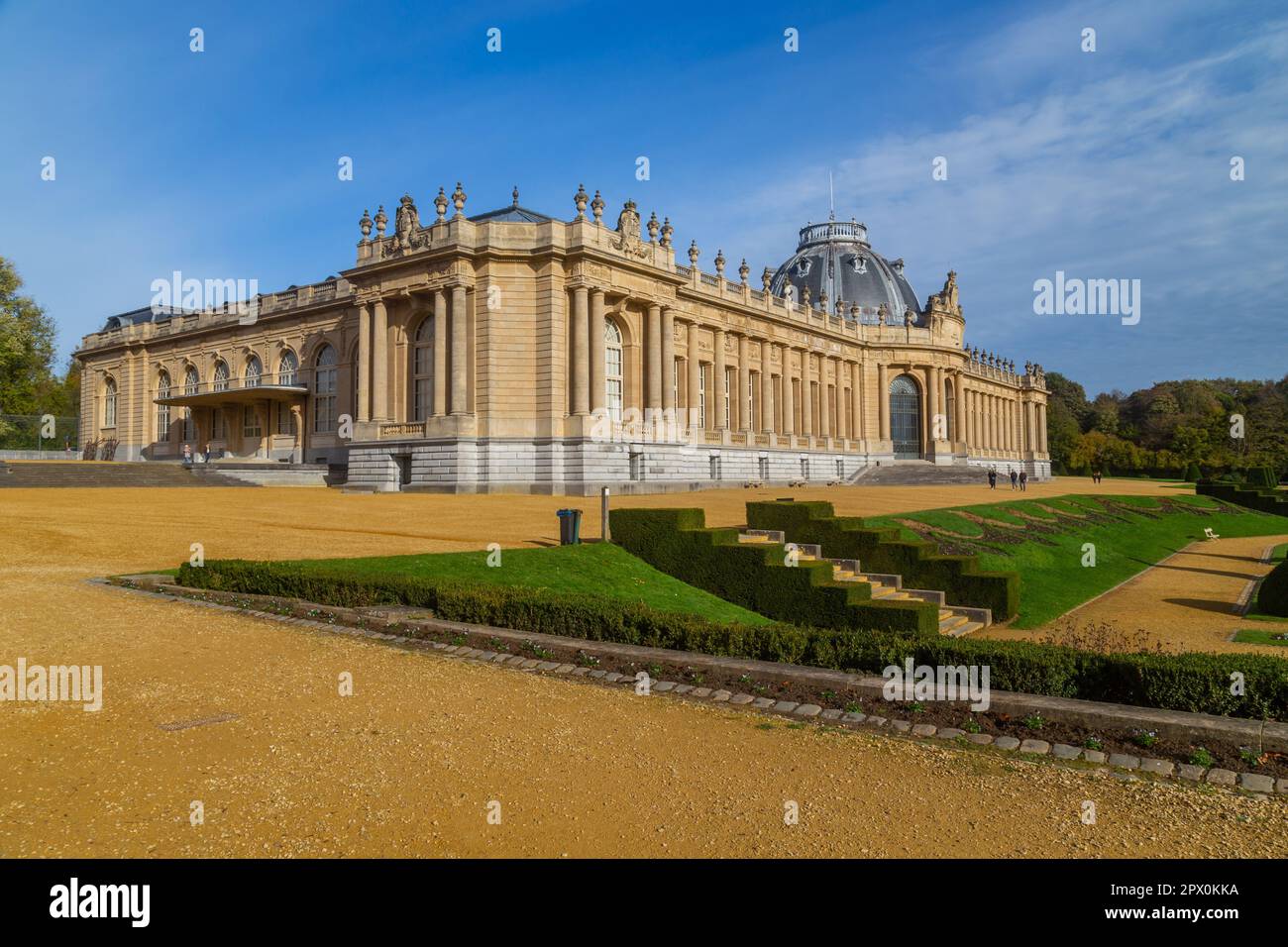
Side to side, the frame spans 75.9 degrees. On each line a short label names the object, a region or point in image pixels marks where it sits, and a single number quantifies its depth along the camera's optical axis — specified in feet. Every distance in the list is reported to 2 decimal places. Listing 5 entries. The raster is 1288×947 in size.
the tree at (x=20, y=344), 160.04
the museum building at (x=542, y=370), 142.51
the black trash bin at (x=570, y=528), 62.49
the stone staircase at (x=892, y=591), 53.91
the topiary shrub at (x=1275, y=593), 56.70
